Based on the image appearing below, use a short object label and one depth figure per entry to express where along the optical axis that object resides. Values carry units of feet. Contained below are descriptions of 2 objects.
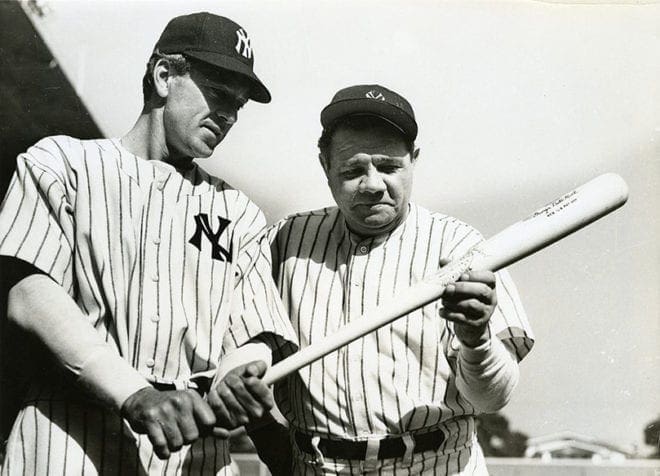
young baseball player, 4.77
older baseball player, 5.63
